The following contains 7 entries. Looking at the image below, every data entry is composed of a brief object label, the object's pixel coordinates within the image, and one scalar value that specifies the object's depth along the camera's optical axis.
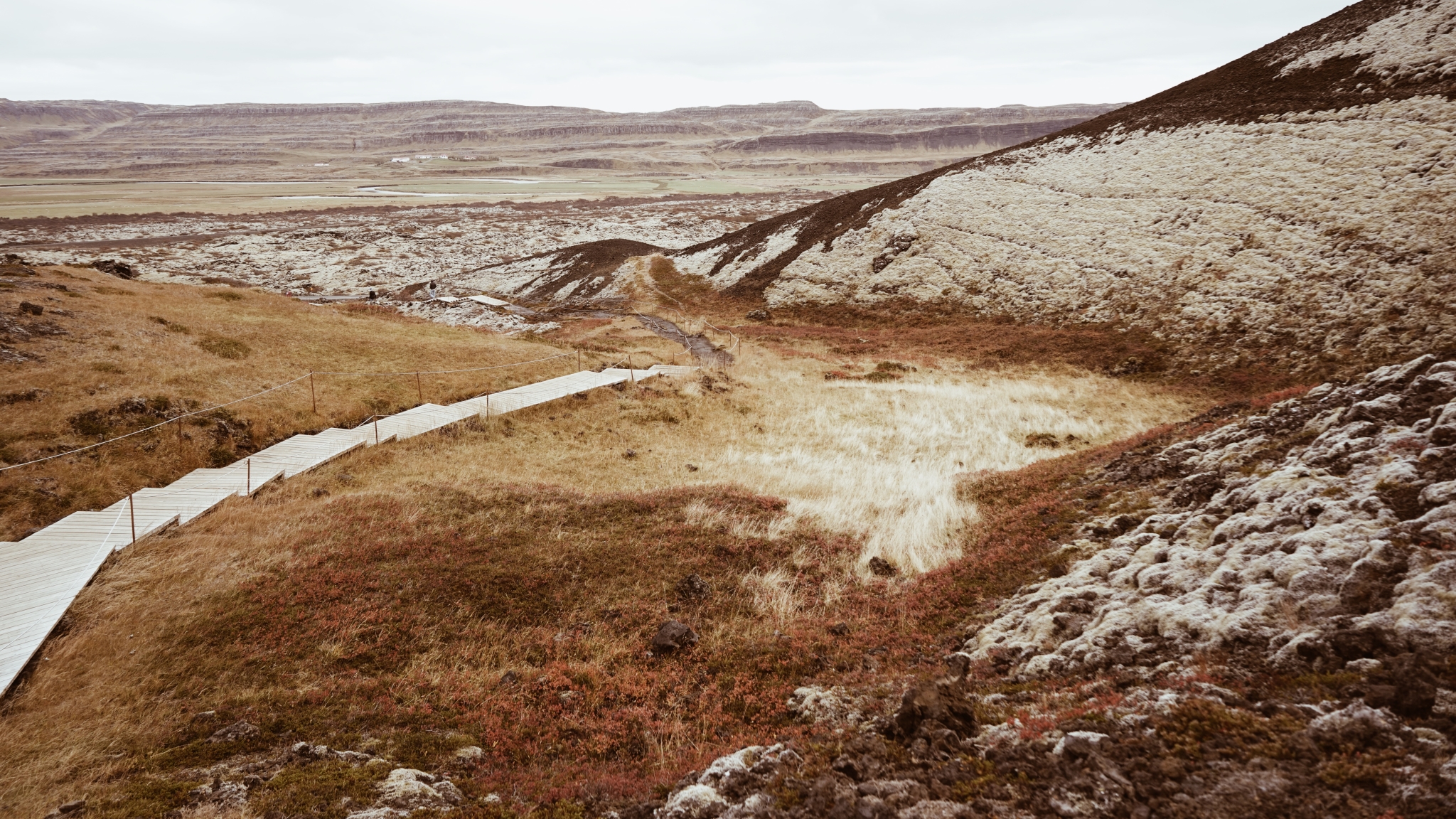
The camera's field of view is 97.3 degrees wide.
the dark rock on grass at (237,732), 9.85
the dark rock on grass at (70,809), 8.00
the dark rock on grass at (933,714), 7.96
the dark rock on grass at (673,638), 13.08
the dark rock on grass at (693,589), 15.27
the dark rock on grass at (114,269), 52.41
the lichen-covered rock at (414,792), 8.30
